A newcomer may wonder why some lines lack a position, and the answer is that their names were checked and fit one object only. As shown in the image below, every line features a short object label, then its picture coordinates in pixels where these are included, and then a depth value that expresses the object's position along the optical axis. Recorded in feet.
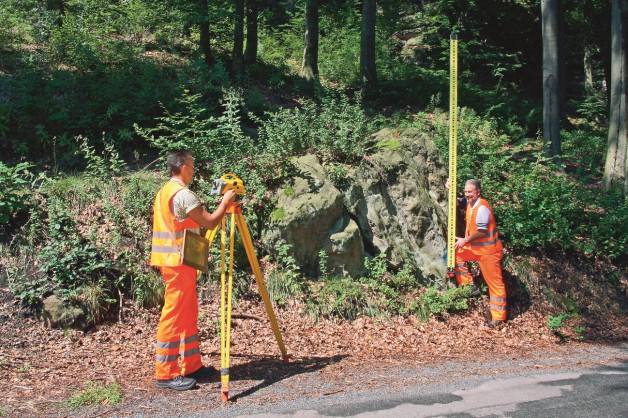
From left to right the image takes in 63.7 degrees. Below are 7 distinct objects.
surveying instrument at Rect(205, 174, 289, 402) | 16.06
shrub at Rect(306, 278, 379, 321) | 23.57
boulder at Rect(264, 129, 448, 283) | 25.18
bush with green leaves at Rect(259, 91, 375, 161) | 28.22
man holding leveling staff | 24.95
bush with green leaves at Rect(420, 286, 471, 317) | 24.81
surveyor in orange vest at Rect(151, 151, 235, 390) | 16.56
